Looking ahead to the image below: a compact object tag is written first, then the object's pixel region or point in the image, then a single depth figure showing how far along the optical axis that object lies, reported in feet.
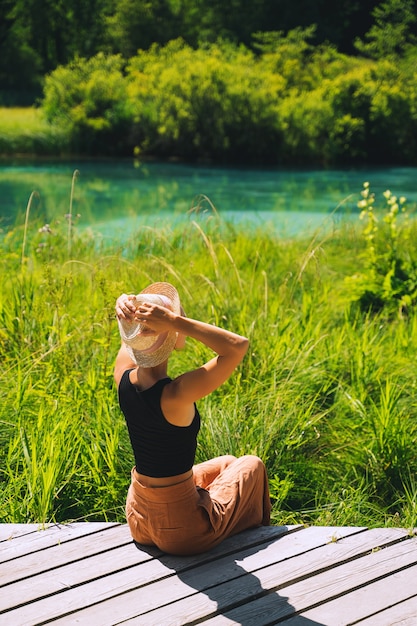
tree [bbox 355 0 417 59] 86.69
